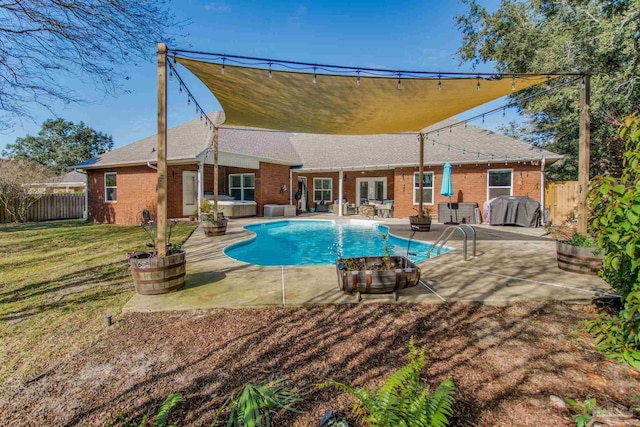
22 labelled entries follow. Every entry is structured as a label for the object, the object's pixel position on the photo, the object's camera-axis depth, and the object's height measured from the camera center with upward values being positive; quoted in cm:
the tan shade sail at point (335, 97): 461 +190
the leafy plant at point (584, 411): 168 -127
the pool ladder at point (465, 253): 574 -103
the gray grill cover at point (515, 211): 1149 -41
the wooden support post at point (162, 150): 390 +68
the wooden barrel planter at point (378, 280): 353 -95
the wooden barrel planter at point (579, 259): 461 -94
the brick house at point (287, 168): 1326 +164
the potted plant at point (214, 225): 884 -72
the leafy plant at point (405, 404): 159 -116
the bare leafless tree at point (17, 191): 1366 +52
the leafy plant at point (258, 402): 162 -122
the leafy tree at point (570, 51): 967 +548
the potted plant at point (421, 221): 930 -63
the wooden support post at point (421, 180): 841 +61
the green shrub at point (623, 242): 217 -32
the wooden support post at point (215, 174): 855 +80
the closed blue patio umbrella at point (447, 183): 1286 +78
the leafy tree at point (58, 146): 3984 +771
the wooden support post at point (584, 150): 479 +82
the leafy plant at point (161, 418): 165 -122
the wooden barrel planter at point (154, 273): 387 -95
